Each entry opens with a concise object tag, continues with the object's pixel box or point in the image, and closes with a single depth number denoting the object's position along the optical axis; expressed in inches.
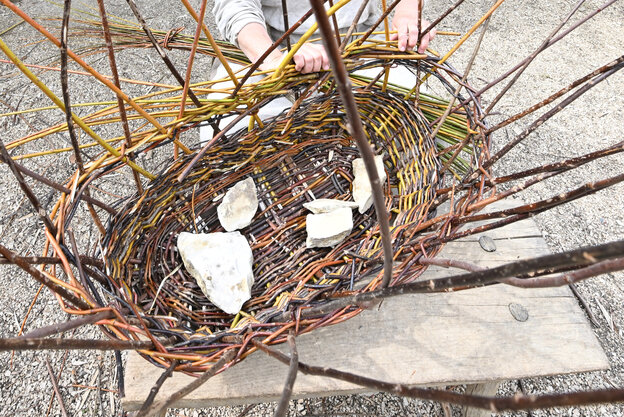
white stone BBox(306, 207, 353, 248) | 32.7
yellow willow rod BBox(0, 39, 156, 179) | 20.1
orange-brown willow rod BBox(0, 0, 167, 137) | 19.6
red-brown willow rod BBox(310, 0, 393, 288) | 10.3
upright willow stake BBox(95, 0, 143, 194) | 22.7
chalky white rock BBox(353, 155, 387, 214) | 34.8
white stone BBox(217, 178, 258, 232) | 34.7
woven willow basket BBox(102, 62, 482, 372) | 24.8
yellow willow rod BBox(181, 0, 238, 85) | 25.9
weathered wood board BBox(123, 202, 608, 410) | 26.0
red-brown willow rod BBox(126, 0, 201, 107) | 24.8
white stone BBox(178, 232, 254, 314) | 29.7
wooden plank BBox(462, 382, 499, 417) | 29.6
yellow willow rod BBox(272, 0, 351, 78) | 24.7
